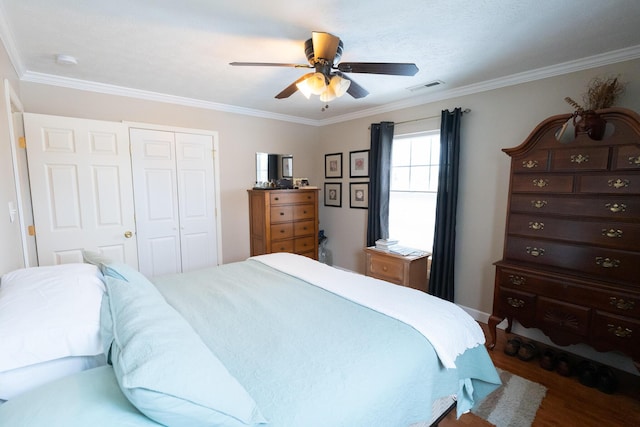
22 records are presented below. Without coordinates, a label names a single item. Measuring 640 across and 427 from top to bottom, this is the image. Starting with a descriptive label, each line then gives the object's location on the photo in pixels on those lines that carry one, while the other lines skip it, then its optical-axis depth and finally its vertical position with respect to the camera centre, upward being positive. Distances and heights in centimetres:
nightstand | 317 -96
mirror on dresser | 405 +25
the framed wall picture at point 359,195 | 404 -14
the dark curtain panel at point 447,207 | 303 -24
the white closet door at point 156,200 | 309 -18
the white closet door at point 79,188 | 257 -4
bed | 77 -68
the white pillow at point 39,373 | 92 -66
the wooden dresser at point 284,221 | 362 -48
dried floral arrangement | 210 +71
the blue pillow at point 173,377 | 75 -54
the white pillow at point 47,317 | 95 -50
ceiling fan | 174 +74
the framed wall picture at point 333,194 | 441 -14
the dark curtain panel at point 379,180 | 367 +7
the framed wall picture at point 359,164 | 401 +31
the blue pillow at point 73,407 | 72 -61
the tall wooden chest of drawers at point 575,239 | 190 -39
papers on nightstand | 332 -76
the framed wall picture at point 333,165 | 437 +31
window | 341 -3
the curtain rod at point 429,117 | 298 +79
